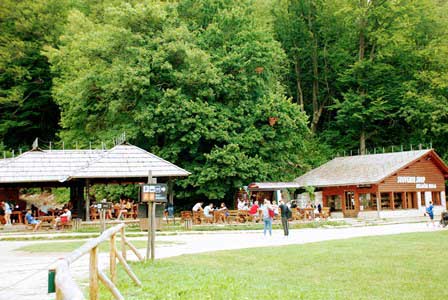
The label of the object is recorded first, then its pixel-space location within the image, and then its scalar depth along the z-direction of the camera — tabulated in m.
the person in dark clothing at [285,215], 22.03
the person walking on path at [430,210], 29.78
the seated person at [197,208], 30.12
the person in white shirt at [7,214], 27.58
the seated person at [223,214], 29.72
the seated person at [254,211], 29.95
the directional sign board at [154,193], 12.91
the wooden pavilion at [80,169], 27.62
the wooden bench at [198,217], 29.41
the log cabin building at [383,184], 38.62
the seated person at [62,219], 26.67
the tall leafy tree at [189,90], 36.50
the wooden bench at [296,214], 31.74
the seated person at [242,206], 32.34
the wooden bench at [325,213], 33.01
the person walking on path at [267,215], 22.74
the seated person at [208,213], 29.72
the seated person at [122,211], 29.83
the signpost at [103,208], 20.12
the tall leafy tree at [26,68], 46.19
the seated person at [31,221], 26.38
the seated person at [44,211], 30.69
